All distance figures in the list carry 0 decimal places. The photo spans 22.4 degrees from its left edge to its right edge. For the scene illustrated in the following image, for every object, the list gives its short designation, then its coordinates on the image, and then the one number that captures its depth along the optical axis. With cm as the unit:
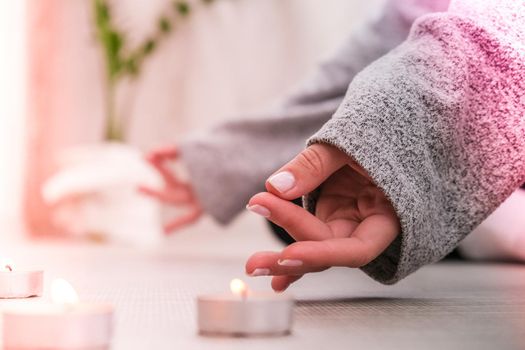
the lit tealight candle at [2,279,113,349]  49
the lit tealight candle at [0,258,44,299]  68
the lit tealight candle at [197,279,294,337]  54
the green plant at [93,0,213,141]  235
